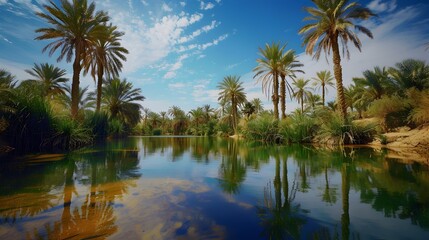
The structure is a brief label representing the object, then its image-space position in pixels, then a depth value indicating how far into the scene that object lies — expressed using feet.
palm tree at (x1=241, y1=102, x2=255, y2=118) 181.37
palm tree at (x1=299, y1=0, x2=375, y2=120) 54.65
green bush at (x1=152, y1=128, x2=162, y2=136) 231.50
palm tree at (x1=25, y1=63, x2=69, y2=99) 95.99
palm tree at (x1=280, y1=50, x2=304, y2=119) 85.15
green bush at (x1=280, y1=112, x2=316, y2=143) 61.42
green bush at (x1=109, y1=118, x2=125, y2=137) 98.07
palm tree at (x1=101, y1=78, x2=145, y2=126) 117.19
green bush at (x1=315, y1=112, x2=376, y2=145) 50.65
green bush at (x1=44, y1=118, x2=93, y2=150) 42.27
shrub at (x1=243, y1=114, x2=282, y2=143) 71.15
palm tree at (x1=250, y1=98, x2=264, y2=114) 206.39
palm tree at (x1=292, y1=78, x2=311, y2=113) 147.60
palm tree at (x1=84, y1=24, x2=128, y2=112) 77.69
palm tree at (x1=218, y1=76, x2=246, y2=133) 150.20
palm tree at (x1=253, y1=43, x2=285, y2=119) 85.87
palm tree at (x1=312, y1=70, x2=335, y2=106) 134.71
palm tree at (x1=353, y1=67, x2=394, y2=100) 90.43
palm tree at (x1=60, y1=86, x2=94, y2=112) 96.57
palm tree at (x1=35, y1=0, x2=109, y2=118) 59.11
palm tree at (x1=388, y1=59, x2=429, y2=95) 62.44
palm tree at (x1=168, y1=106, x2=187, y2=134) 247.70
